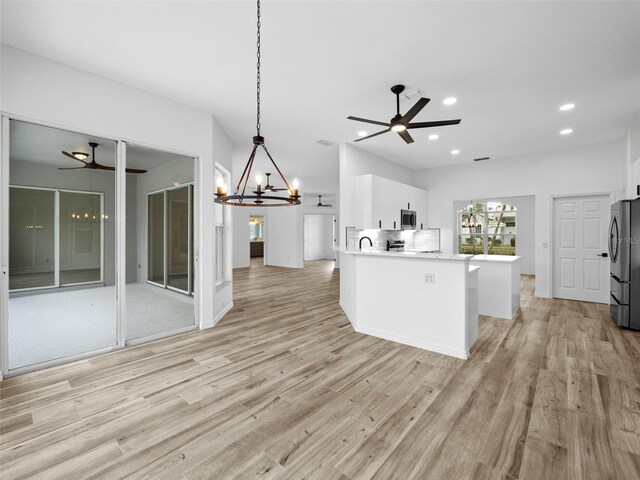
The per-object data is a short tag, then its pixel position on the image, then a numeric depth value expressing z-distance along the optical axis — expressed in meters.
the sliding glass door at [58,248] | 2.79
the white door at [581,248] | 5.44
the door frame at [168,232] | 4.12
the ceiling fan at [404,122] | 3.07
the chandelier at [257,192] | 2.05
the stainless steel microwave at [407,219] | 6.38
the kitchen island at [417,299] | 3.06
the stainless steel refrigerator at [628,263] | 3.90
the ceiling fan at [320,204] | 11.21
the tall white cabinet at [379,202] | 5.48
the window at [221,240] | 4.65
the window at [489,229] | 8.00
